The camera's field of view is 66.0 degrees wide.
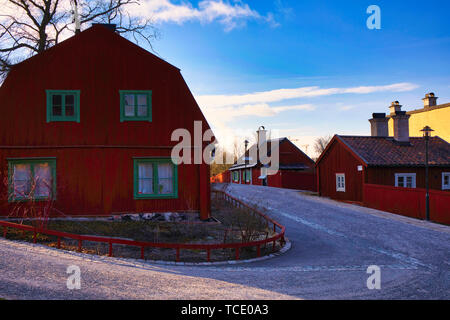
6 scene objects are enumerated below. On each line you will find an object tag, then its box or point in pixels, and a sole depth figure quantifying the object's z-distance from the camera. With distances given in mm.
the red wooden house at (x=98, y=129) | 14547
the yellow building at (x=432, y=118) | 41281
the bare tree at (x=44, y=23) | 19516
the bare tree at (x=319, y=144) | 97125
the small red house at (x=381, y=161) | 22469
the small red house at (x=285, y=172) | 36156
